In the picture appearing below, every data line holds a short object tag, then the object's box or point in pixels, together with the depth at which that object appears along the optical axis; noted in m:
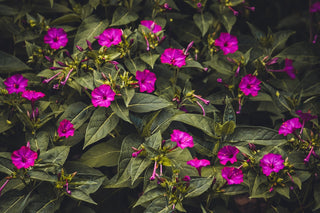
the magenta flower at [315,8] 6.79
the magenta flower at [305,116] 5.23
